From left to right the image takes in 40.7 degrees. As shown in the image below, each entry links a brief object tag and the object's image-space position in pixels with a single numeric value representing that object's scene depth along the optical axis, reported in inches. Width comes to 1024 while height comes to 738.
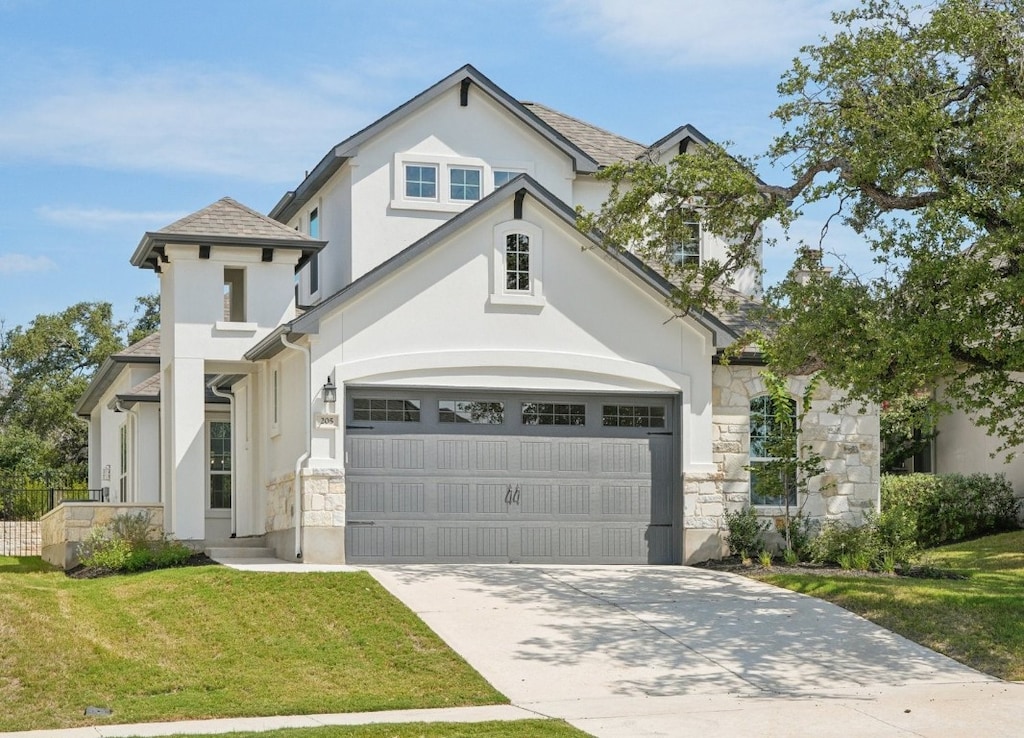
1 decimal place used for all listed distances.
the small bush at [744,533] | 814.5
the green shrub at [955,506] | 1077.8
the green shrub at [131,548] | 768.9
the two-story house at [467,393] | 778.2
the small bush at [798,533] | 816.9
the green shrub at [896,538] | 788.6
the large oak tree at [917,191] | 623.2
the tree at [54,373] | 1822.1
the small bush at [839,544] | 795.4
